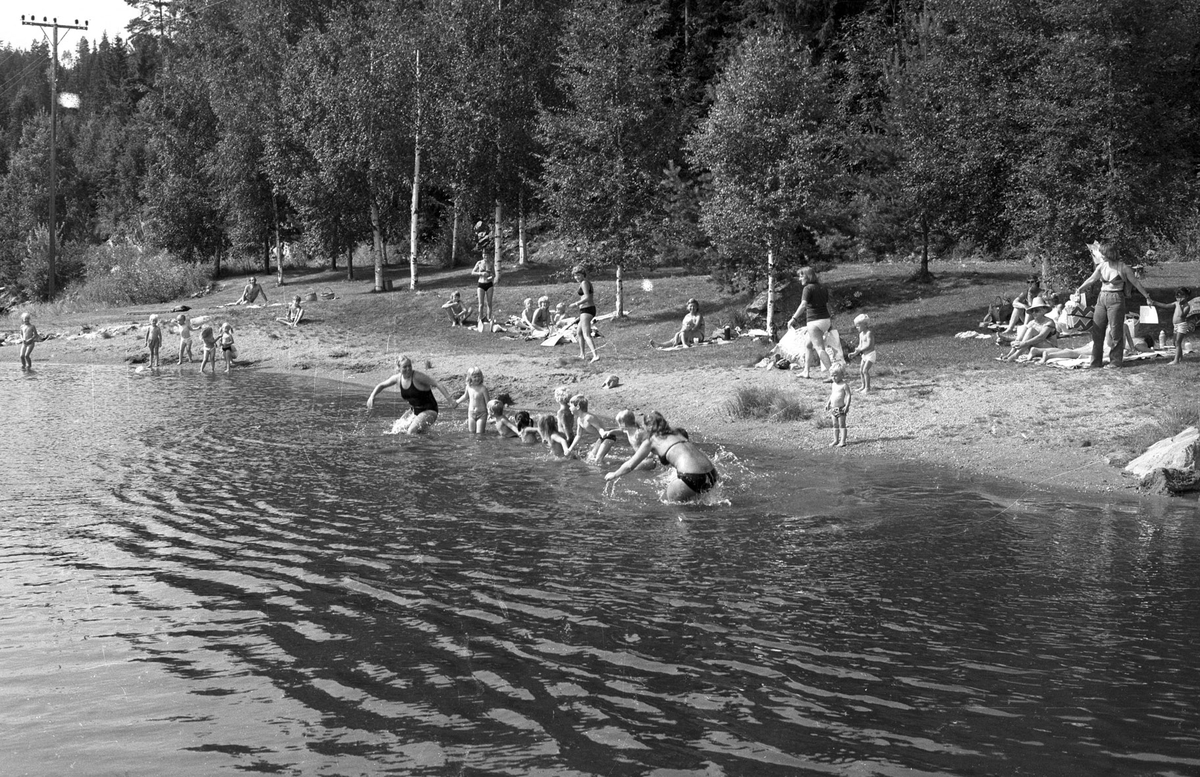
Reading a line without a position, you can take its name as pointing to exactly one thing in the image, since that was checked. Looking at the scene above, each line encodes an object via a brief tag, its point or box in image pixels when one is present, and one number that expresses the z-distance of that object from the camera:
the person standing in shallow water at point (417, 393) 20.34
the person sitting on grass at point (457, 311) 33.97
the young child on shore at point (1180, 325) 19.58
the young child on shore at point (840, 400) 17.48
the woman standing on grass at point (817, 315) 21.75
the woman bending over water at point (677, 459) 14.26
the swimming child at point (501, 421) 20.03
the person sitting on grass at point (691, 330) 27.56
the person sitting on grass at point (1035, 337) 22.11
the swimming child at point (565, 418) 18.27
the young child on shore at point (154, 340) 31.92
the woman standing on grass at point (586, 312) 26.88
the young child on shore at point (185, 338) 33.28
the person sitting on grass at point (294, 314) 36.16
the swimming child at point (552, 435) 18.00
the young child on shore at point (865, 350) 20.14
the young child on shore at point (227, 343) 31.66
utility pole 51.84
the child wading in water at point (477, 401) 20.25
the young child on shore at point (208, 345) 31.47
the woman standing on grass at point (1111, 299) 19.88
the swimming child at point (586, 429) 17.25
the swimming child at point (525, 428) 19.27
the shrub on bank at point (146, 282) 47.66
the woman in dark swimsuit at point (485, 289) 32.88
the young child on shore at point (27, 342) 32.72
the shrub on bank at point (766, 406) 19.67
